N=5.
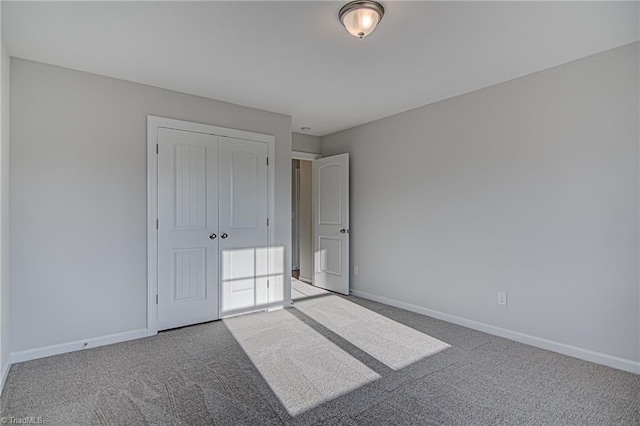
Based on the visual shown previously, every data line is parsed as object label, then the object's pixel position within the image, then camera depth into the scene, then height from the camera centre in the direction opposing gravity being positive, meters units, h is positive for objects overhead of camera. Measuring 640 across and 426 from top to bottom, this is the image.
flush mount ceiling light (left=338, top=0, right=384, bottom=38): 2.06 +1.24
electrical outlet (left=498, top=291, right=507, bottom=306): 3.33 -0.81
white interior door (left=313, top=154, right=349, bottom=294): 5.05 -0.10
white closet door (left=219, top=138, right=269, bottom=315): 3.88 -0.09
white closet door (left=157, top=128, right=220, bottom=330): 3.47 -0.12
